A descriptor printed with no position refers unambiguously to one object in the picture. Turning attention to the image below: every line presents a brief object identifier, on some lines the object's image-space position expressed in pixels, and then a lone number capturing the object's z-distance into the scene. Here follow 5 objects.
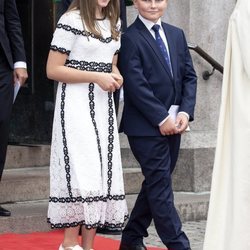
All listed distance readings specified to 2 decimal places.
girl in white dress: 11.36
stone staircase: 13.99
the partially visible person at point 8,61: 13.32
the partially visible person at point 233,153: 9.71
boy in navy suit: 11.67
